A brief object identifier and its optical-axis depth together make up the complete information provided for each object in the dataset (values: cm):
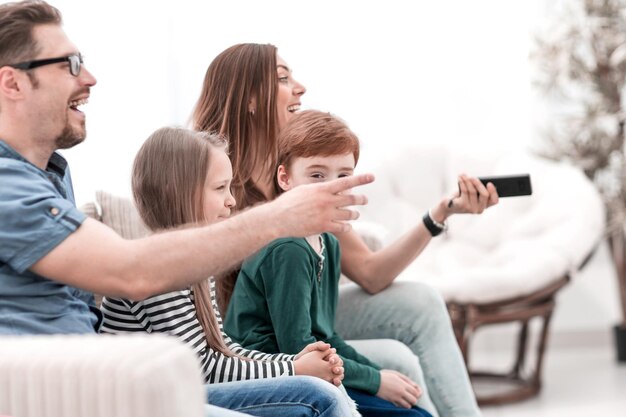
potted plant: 424
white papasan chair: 360
